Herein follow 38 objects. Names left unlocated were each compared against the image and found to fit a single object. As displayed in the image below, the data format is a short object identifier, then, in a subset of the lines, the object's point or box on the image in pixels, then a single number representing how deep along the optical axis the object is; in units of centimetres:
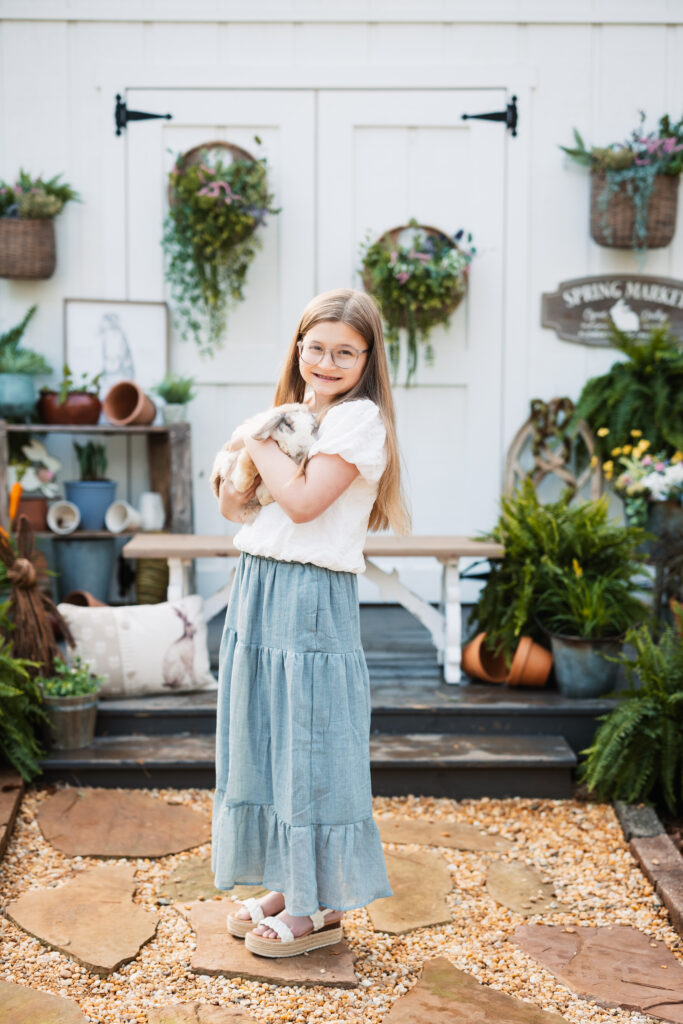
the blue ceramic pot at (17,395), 477
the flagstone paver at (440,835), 311
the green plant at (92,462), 506
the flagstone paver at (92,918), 240
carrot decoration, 374
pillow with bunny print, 377
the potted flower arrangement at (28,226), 485
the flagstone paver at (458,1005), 215
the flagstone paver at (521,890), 272
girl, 226
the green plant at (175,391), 489
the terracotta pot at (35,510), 476
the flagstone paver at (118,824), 300
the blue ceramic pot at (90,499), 485
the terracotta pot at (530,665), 394
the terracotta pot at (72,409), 482
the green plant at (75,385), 477
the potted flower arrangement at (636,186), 491
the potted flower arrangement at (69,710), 344
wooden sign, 523
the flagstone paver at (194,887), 273
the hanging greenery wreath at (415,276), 486
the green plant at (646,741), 318
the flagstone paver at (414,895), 262
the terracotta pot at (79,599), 412
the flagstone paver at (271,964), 229
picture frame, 514
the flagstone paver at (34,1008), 212
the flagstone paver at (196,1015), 213
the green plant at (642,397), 485
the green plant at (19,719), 326
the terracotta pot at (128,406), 480
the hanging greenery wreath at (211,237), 479
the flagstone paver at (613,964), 225
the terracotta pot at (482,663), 404
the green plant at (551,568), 395
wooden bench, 396
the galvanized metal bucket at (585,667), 382
